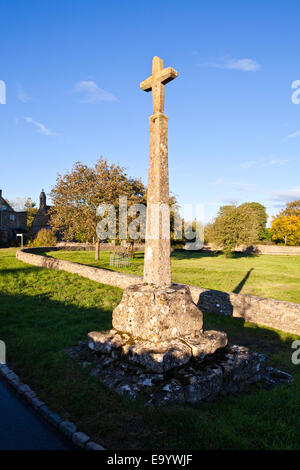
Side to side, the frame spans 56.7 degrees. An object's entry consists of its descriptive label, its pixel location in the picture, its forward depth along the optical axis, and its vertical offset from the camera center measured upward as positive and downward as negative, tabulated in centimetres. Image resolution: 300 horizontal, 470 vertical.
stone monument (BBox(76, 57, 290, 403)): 527 -226
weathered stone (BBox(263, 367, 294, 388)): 588 -312
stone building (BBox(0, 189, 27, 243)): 4797 +258
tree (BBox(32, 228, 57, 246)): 4199 -39
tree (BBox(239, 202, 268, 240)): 6788 +592
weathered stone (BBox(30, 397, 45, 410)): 490 -297
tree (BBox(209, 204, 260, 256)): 3744 +78
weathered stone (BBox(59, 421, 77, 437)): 421 -295
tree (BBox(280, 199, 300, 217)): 6486 +651
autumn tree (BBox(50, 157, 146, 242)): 2527 +379
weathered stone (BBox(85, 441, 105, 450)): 386 -293
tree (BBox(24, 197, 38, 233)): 6838 +723
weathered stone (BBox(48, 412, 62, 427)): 446 -296
